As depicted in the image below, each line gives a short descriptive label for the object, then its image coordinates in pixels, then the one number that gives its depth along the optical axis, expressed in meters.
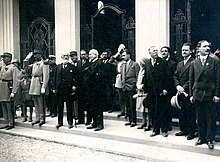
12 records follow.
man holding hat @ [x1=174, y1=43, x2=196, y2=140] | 5.47
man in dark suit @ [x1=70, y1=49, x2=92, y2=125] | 6.71
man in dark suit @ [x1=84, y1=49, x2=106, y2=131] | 6.41
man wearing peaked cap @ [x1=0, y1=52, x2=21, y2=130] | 7.26
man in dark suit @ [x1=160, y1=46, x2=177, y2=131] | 5.78
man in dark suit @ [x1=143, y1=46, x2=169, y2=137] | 5.74
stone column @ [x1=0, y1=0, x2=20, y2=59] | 10.08
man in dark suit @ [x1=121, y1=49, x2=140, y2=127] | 6.66
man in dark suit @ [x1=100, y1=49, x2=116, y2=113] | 7.26
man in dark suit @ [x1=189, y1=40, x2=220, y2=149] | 4.96
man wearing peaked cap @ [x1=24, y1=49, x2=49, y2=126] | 7.08
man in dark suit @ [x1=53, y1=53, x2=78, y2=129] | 6.63
